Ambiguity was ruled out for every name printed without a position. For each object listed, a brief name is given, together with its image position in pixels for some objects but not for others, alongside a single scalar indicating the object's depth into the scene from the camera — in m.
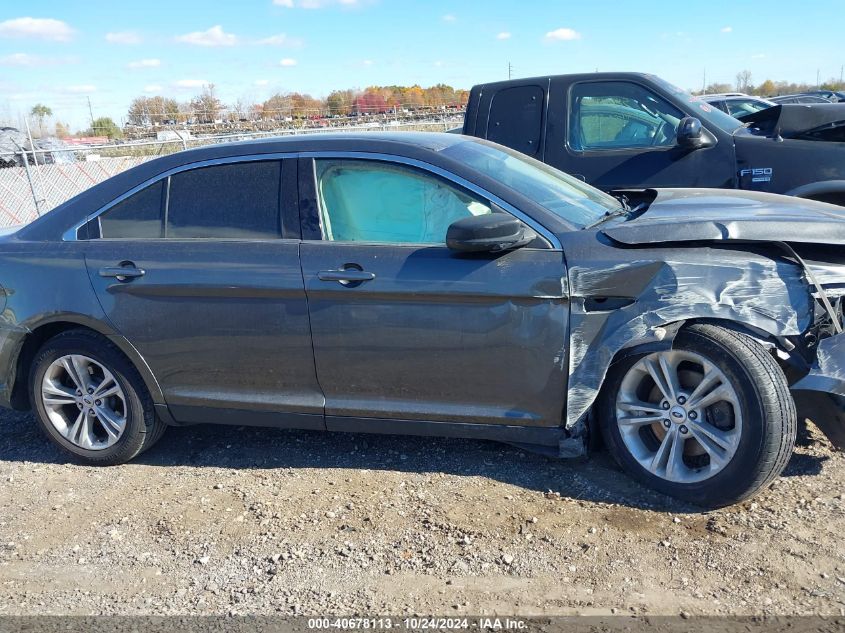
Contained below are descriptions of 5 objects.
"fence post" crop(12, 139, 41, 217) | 11.78
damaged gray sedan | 3.35
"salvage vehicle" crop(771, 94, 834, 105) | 21.91
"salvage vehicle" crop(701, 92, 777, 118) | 14.70
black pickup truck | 5.71
